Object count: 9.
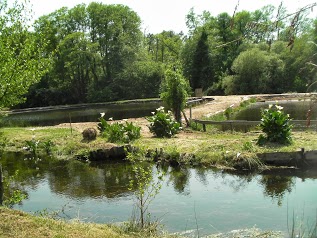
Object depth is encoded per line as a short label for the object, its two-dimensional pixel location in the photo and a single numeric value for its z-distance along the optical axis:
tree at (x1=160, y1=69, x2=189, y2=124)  18.62
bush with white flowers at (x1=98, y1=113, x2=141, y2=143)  16.36
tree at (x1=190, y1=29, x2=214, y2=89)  54.34
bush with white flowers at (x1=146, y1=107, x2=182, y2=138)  16.69
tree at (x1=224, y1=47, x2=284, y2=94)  45.91
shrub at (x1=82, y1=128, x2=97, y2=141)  17.00
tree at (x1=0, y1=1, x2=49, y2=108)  8.27
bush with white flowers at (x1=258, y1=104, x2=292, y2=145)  13.30
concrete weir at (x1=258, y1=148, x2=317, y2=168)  11.91
